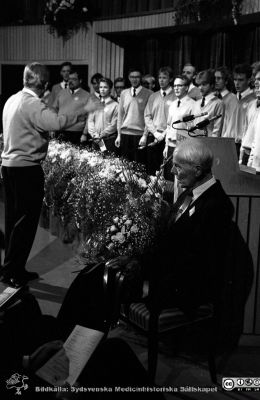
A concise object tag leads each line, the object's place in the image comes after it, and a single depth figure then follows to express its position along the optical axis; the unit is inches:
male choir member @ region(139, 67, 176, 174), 285.1
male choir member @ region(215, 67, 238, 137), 247.1
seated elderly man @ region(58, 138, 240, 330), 97.3
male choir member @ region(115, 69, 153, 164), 303.0
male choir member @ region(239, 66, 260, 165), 209.2
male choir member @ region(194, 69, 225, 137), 238.2
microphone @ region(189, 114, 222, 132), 131.2
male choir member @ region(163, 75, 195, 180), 244.7
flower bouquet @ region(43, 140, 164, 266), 113.7
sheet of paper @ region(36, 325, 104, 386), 60.9
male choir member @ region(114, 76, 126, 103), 331.5
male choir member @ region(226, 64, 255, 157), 238.2
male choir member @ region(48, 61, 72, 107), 333.1
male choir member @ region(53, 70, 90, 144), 307.8
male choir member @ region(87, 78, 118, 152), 312.2
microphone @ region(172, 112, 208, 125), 141.1
